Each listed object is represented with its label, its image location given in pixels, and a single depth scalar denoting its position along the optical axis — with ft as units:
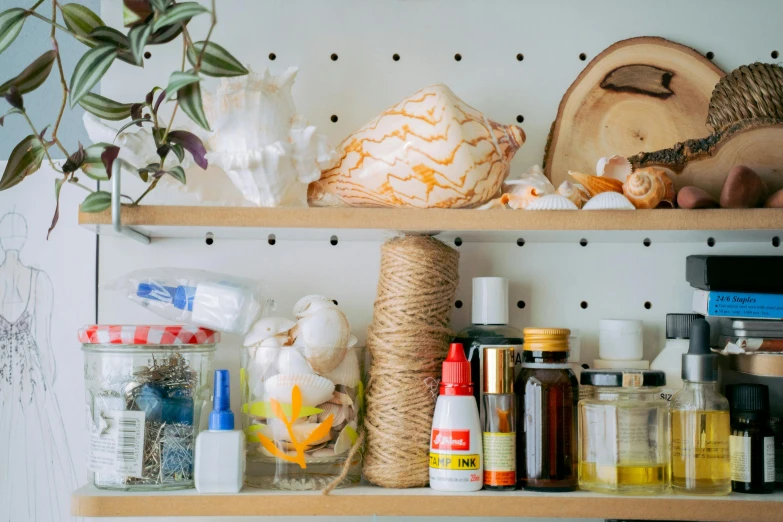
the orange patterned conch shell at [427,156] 2.61
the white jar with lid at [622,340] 2.89
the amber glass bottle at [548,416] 2.62
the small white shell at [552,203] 2.61
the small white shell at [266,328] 2.71
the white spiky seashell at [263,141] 2.54
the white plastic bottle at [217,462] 2.55
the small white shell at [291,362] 2.63
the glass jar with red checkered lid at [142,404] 2.53
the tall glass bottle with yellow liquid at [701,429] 2.63
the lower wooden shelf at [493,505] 2.52
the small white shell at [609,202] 2.61
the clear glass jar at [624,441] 2.62
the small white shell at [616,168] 2.87
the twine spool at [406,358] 2.68
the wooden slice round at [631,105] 3.06
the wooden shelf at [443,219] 2.56
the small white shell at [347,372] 2.70
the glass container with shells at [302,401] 2.60
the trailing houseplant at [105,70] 2.37
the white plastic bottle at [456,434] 2.57
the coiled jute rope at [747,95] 2.85
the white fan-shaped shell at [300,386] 2.60
